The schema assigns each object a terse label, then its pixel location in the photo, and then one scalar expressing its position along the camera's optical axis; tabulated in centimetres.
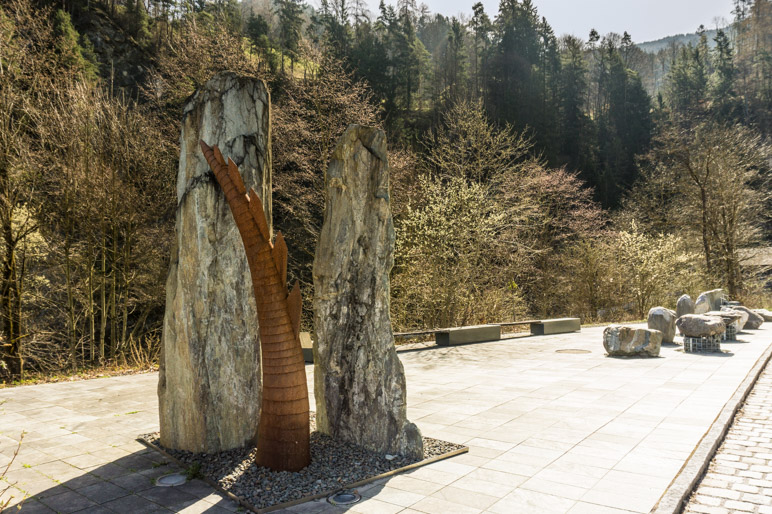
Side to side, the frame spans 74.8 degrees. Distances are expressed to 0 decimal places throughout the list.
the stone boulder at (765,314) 1911
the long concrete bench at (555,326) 1538
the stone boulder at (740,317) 1479
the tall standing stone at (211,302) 477
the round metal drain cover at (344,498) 381
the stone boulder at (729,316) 1359
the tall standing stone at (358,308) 485
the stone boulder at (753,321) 1653
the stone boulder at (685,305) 1520
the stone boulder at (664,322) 1283
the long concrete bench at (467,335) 1269
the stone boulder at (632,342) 1083
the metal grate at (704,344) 1151
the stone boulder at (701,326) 1137
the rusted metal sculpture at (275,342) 428
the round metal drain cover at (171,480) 417
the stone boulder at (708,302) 1630
